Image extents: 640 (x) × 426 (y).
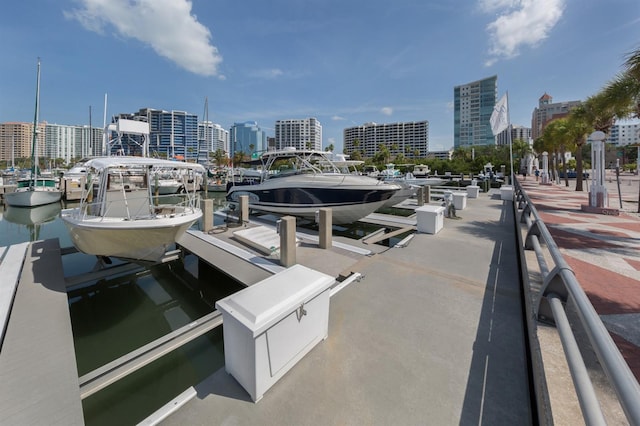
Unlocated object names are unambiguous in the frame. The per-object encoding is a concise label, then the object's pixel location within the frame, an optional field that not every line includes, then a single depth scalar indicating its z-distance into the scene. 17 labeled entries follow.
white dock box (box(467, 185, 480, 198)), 16.45
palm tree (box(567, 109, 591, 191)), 16.67
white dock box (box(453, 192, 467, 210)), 12.31
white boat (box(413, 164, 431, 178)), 42.32
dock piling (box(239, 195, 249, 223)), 9.97
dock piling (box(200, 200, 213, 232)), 9.09
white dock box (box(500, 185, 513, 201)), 15.75
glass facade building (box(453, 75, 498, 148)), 94.50
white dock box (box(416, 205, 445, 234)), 7.88
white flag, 19.17
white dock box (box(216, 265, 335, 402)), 2.27
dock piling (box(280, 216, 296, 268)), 5.76
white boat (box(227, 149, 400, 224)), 9.81
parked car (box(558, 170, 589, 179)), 38.08
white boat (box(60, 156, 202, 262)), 5.58
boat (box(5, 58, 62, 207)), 21.12
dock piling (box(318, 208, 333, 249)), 7.14
